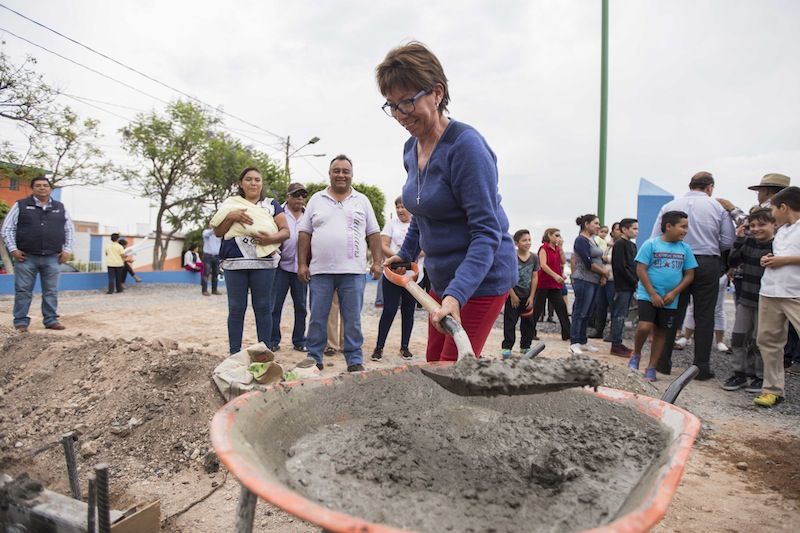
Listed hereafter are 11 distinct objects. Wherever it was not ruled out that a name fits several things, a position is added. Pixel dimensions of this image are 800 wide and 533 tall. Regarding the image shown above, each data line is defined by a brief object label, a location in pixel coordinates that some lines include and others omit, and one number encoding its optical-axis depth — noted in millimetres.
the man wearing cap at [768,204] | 4789
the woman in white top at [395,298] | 4801
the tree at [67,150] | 13523
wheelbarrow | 860
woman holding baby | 3801
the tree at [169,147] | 18344
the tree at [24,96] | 11523
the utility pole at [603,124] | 8266
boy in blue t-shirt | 4500
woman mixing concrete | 1734
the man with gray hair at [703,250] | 4586
